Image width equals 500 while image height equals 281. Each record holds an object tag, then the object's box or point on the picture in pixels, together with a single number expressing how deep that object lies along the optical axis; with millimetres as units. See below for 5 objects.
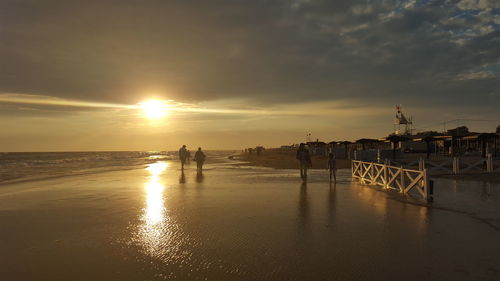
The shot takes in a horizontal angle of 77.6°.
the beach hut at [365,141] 34706
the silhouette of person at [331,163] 16636
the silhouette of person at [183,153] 27336
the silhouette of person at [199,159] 24547
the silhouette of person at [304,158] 16594
